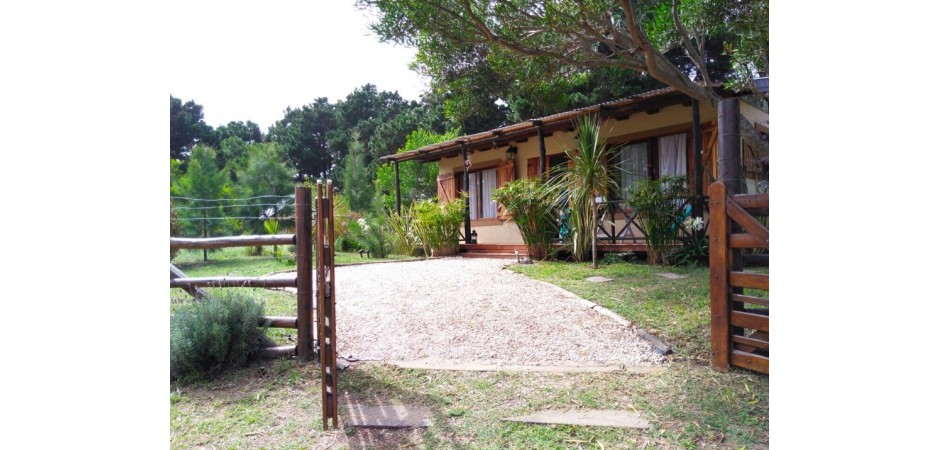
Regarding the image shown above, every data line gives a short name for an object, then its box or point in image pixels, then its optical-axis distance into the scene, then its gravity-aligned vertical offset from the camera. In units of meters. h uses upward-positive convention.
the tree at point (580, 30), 4.96 +2.14
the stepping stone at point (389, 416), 2.42 -0.92
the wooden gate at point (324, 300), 2.31 -0.33
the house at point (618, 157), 7.55 +1.47
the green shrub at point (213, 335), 3.00 -0.62
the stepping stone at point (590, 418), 2.31 -0.89
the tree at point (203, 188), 11.30 +1.06
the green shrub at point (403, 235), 10.39 -0.10
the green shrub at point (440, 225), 9.70 +0.09
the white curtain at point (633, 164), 8.80 +1.13
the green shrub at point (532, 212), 7.51 +0.26
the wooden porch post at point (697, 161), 7.01 +0.92
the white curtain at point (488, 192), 11.62 +0.87
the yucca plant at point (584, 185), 6.59 +0.59
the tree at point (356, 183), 17.16 +1.64
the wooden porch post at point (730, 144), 2.88 +0.47
